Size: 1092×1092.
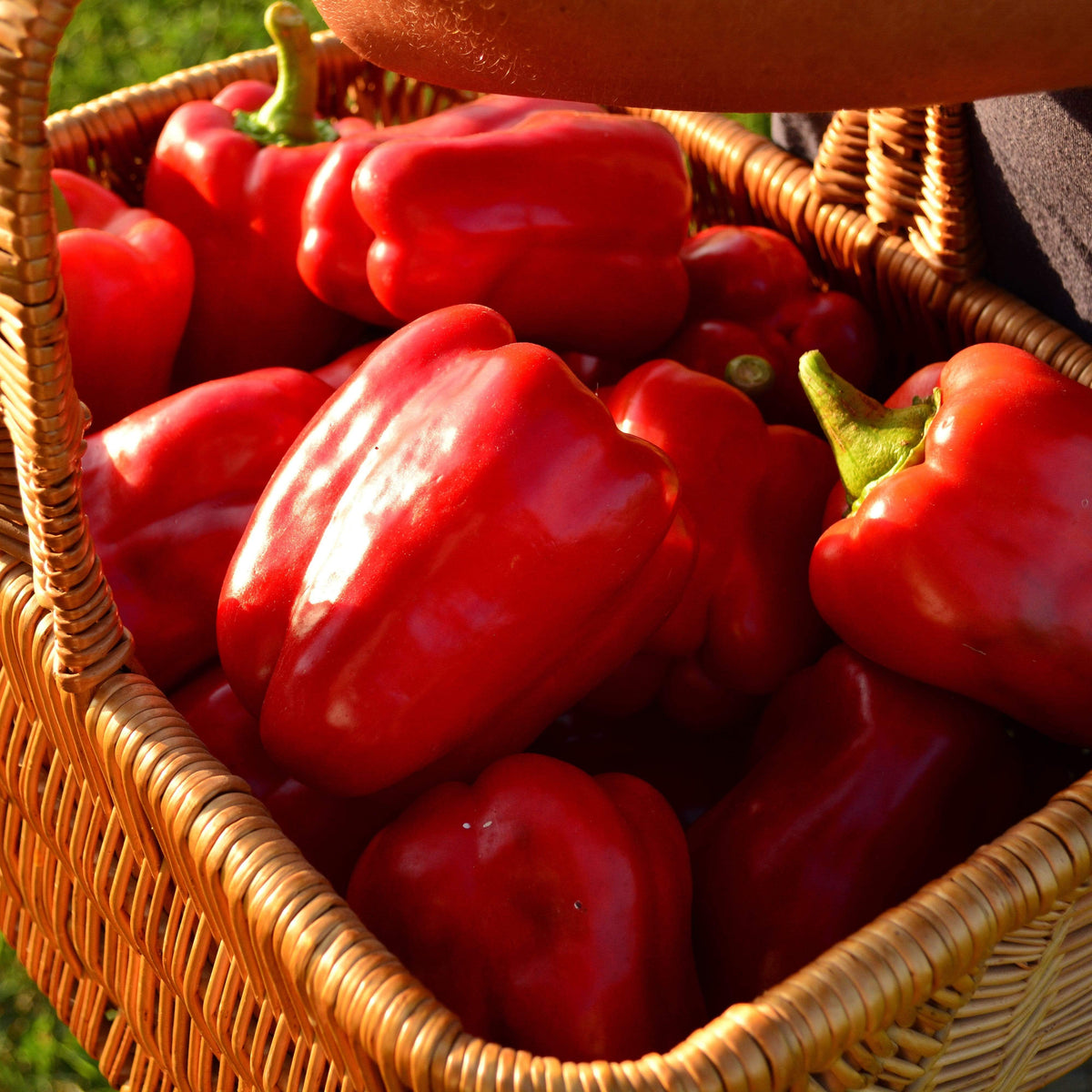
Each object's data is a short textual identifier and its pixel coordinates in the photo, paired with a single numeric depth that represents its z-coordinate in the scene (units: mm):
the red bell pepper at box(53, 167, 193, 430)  790
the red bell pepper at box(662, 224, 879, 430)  814
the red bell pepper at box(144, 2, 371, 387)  834
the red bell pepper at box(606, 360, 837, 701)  741
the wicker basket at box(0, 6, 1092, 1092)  622
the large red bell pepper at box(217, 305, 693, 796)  680
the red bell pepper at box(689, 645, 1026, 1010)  700
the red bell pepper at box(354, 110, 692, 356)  777
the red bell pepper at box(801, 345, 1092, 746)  685
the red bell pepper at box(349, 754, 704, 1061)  664
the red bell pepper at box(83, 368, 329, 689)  732
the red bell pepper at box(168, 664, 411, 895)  710
